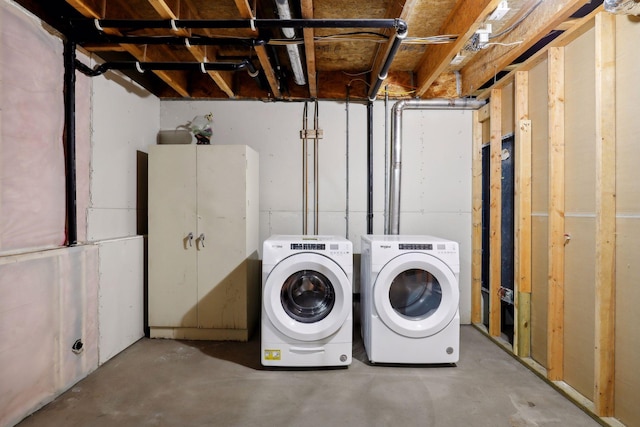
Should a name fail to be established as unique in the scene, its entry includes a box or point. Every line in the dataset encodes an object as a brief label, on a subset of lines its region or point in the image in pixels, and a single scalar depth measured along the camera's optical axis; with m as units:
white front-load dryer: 2.32
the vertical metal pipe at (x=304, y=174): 3.30
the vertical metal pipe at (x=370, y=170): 3.27
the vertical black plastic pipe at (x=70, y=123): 2.08
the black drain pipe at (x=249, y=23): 1.96
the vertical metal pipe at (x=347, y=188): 3.31
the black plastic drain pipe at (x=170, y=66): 2.31
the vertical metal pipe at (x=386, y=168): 3.31
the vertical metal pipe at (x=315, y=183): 3.30
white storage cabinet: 2.76
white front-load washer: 2.27
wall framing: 1.73
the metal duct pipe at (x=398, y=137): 3.25
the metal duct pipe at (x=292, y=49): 1.91
